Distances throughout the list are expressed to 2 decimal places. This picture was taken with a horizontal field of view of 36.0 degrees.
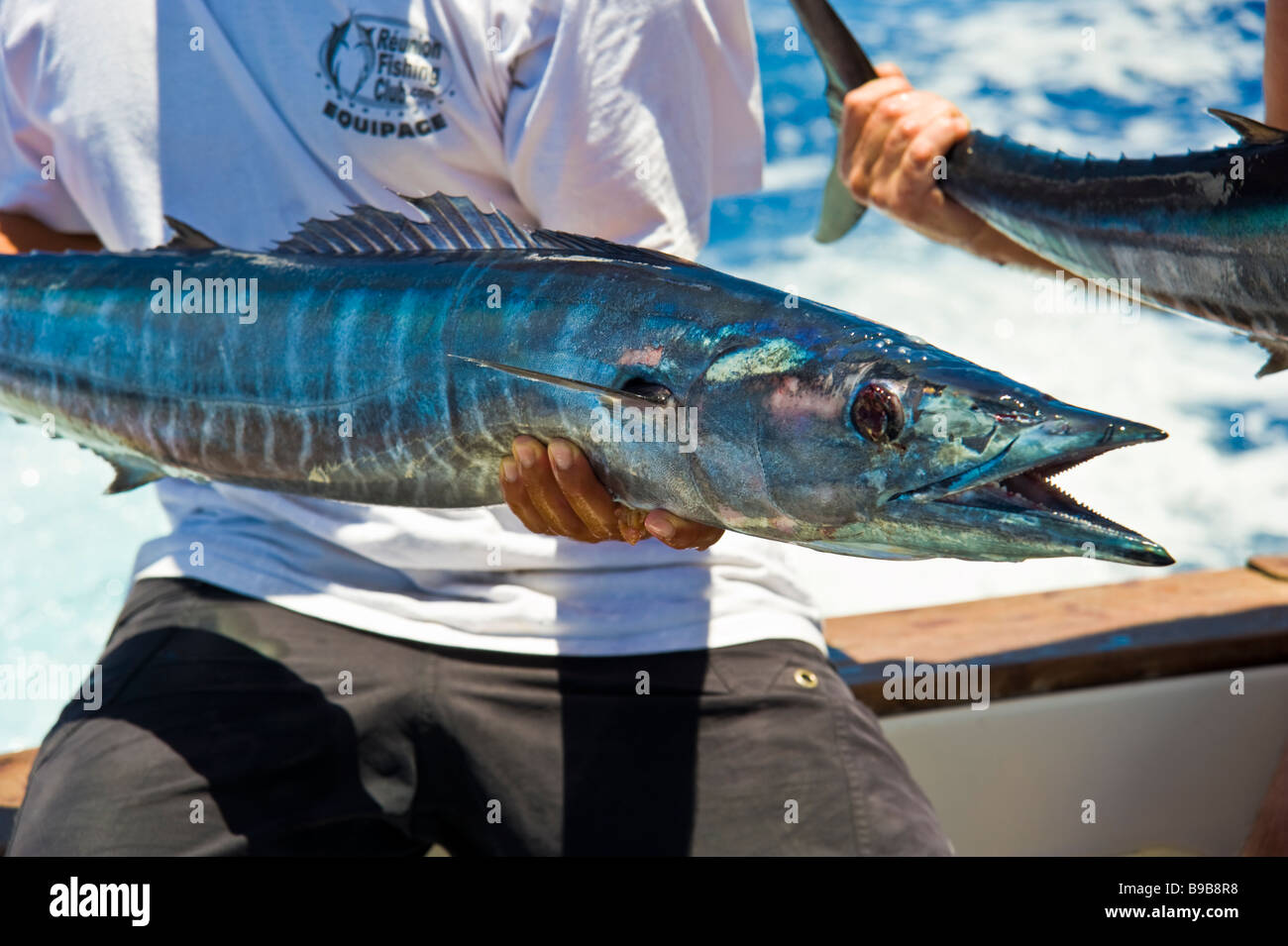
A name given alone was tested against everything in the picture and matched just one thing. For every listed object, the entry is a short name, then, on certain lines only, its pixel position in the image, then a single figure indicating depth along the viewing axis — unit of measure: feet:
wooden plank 4.03
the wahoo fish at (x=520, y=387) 2.40
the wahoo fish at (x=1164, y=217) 2.99
